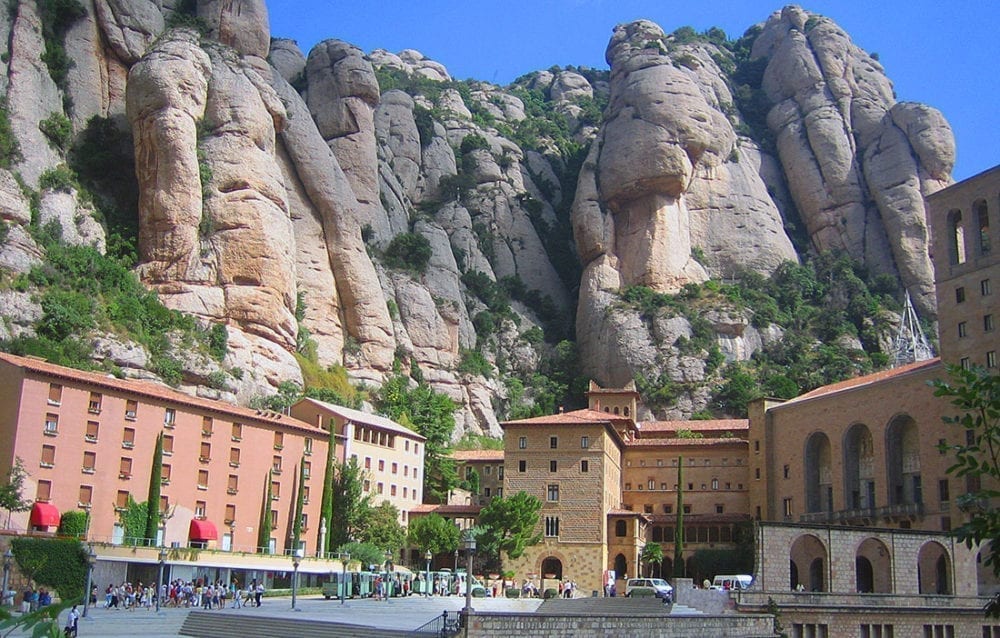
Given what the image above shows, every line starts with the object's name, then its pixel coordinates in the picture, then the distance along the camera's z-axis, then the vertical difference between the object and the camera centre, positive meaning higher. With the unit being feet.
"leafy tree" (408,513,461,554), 199.41 +2.10
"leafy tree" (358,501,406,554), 199.11 +2.59
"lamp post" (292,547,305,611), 133.24 -4.33
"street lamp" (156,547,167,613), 129.00 -3.97
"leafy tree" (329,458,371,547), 197.16 +7.22
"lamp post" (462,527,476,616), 99.83 +0.08
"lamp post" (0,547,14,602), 130.52 -4.00
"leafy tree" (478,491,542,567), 194.39 +4.39
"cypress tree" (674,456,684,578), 200.72 +3.27
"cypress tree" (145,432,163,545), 161.27 +5.85
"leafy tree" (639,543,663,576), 211.20 -0.07
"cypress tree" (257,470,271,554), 181.27 +1.65
